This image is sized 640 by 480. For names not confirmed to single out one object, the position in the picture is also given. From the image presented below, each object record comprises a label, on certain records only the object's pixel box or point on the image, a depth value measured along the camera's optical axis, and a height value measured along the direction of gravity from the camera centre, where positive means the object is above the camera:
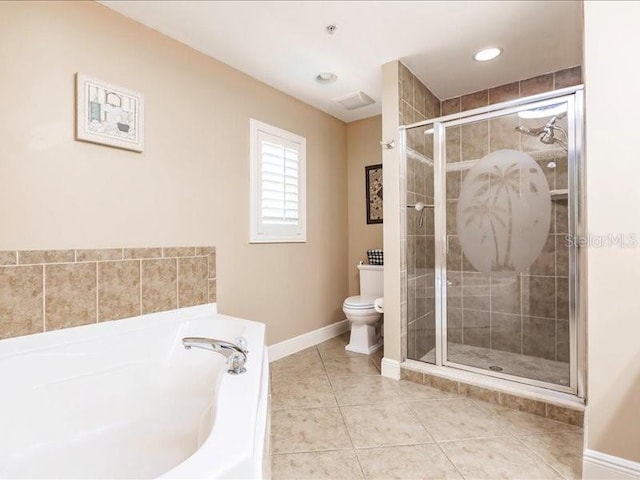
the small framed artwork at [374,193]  3.46 +0.51
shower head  2.05 +0.70
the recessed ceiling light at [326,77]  2.60 +1.33
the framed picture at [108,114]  1.70 +0.70
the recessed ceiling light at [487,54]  2.29 +1.35
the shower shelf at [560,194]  1.89 +0.27
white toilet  2.91 -0.67
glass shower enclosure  1.90 +0.00
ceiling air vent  2.95 +1.31
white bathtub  1.28 -0.73
